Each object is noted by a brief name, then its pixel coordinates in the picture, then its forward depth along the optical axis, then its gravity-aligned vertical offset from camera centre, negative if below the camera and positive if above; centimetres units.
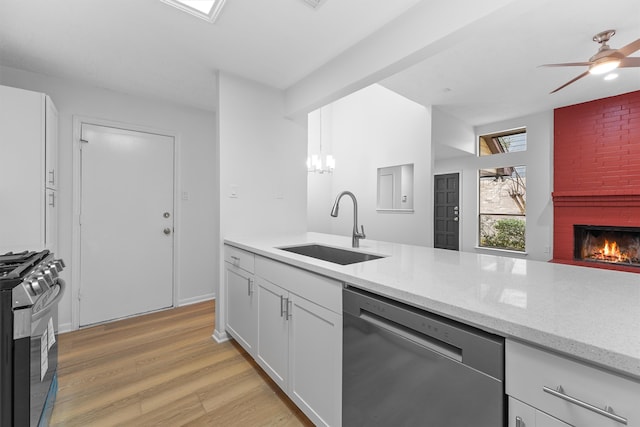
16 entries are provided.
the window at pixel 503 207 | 530 +13
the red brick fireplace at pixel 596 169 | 397 +68
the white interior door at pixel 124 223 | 279 -13
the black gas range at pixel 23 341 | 108 -53
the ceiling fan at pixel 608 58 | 223 +128
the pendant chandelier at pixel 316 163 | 507 +88
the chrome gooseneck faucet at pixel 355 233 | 200 -15
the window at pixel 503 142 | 524 +139
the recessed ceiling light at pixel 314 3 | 169 +125
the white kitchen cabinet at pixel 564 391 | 57 -39
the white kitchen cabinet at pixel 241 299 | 200 -66
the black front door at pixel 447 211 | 607 +5
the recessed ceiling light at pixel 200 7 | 169 +125
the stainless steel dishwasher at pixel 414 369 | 77 -50
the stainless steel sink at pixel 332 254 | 188 -30
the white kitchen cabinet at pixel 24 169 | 203 +30
